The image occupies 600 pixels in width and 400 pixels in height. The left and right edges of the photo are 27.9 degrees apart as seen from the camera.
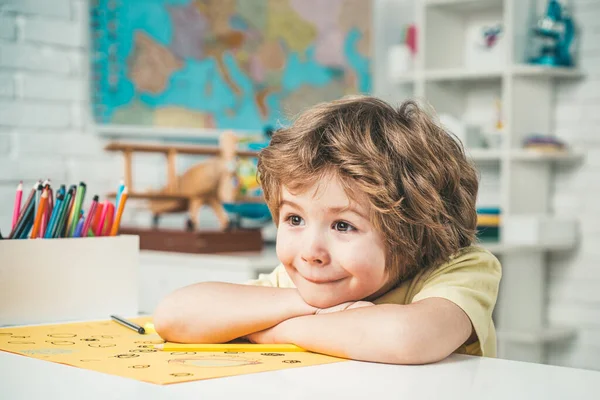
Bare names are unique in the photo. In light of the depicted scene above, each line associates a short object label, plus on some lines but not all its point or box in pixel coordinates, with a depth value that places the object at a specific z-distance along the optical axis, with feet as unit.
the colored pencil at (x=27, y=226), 4.86
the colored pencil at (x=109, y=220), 5.11
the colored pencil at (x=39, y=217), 4.84
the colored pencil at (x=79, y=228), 5.01
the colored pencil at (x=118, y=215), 5.00
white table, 3.44
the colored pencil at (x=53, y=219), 4.89
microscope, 10.76
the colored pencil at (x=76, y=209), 4.94
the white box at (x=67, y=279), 4.78
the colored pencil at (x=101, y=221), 5.10
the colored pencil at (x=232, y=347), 4.14
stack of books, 10.86
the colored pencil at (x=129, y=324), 4.56
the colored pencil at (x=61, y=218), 4.90
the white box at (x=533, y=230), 10.55
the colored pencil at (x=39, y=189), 4.86
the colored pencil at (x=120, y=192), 5.00
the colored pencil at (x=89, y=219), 5.03
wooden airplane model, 8.70
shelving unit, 10.79
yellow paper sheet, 3.70
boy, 4.04
